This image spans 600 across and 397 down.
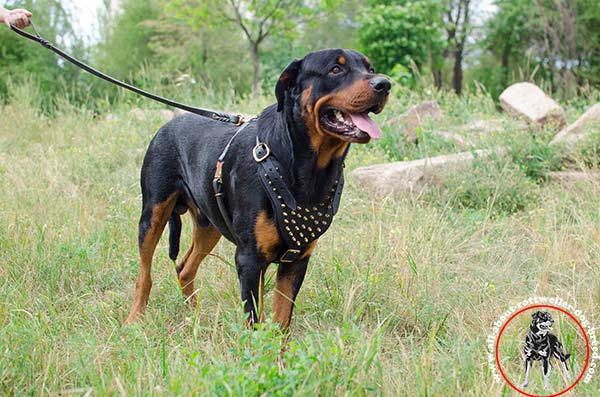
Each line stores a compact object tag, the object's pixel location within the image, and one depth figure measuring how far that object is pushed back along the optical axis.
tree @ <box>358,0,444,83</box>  22.41
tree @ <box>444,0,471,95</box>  32.21
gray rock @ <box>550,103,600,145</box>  7.15
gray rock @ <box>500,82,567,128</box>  8.42
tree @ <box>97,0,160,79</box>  23.20
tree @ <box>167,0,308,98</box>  16.44
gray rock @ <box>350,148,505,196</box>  5.97
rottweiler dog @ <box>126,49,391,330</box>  2.96
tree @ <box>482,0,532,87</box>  29.33
